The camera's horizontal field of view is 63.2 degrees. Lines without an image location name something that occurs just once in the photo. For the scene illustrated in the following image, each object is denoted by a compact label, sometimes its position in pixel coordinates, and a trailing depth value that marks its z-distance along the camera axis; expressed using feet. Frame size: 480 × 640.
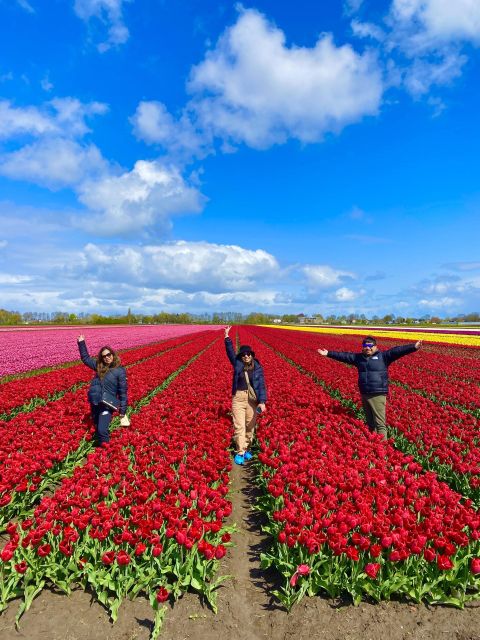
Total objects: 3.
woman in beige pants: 26.32
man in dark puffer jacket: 27.17
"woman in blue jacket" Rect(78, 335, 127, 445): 25.85
